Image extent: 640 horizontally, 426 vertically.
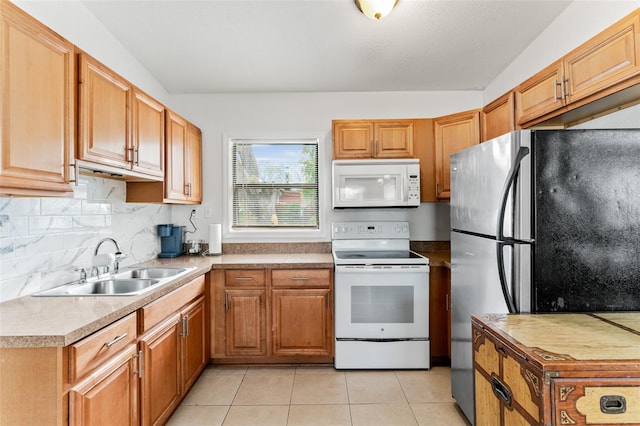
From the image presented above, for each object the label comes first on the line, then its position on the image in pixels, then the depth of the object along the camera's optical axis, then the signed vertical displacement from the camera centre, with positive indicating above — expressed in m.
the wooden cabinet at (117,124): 1.65 +0.55
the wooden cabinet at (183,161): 2.60 +0.48
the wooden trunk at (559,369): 1.02 -0.50
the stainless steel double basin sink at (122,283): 1.83 -0.41
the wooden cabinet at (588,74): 1.43 +0.71
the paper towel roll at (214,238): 3.15 -0.20
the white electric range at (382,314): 2.68 -0.79
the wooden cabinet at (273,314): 2.74 -0.80
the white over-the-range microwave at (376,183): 2.89 +0.29
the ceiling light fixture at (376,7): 1.84 +1.17
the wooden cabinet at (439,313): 2.77 -0.81
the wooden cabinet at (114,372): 1.18 -0.66
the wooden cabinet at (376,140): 3.04 +0.69
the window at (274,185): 3.39 +0.32
